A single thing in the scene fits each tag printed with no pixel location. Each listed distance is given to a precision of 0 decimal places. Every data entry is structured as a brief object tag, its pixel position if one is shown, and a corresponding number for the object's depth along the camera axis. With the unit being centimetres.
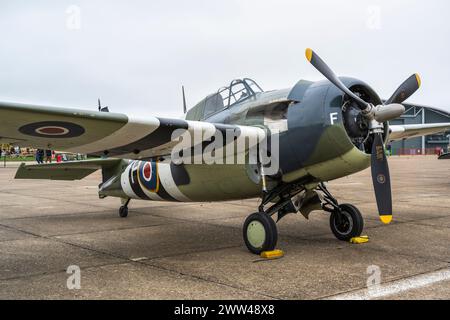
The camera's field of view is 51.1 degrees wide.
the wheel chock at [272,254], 598
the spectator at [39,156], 3475
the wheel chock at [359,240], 690
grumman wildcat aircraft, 554
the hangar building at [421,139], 7744
